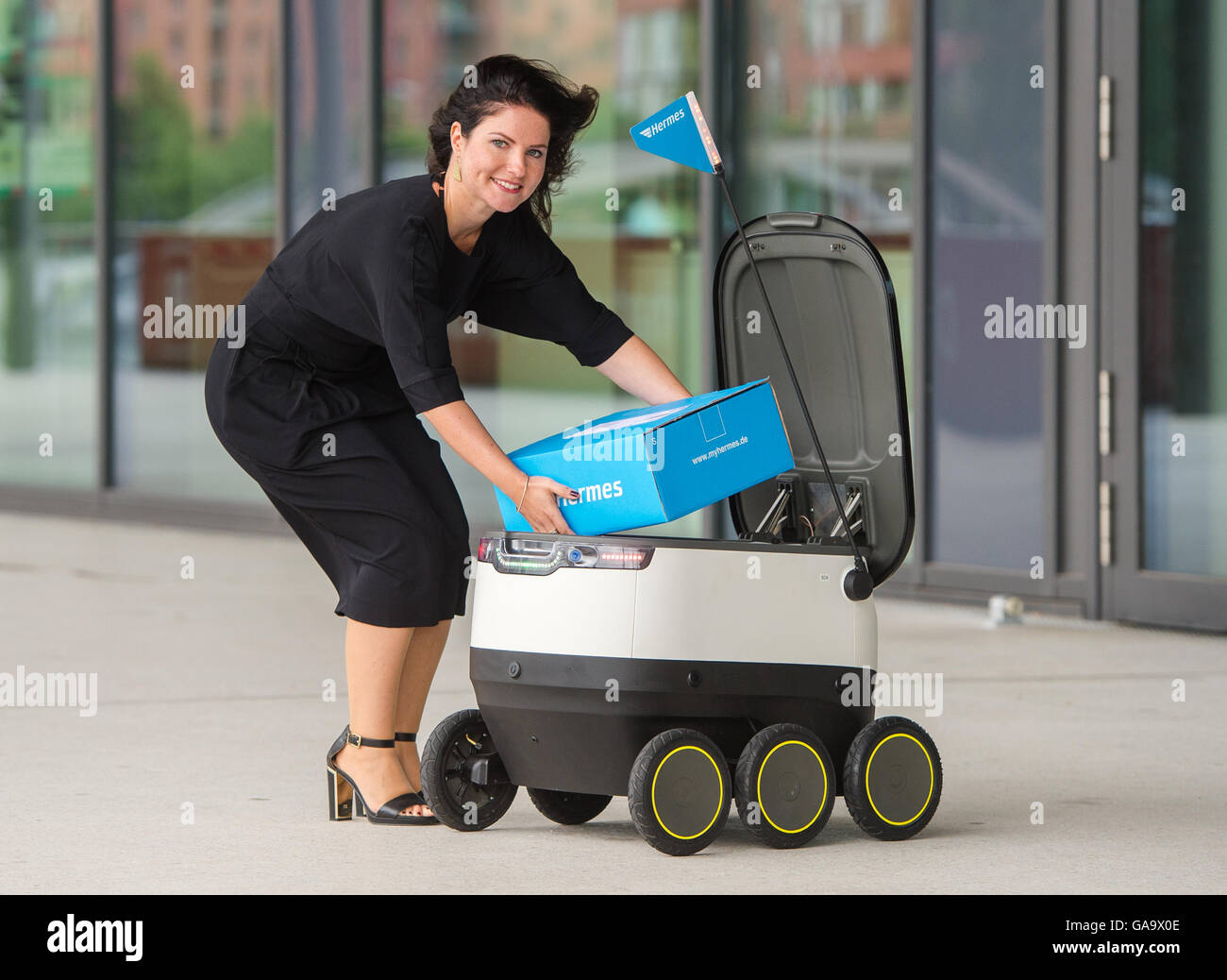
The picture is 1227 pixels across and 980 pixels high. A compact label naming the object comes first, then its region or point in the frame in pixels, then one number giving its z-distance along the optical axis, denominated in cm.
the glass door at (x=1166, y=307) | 709
